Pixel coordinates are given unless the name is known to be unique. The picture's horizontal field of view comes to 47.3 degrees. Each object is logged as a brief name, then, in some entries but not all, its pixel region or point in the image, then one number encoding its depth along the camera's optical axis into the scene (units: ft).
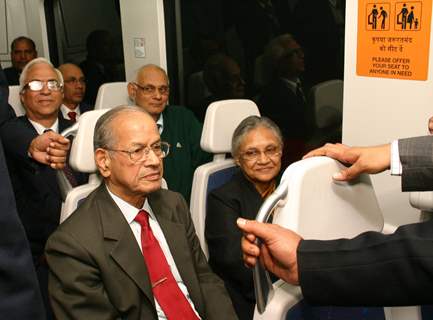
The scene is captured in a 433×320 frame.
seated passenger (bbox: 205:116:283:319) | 6.91
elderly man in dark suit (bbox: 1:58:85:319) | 7.07
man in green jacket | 10.05
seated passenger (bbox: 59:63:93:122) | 12.10
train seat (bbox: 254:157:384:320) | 4.31
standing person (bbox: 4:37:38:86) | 15.62
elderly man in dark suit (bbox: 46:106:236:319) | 5.21
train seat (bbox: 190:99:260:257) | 7.75
